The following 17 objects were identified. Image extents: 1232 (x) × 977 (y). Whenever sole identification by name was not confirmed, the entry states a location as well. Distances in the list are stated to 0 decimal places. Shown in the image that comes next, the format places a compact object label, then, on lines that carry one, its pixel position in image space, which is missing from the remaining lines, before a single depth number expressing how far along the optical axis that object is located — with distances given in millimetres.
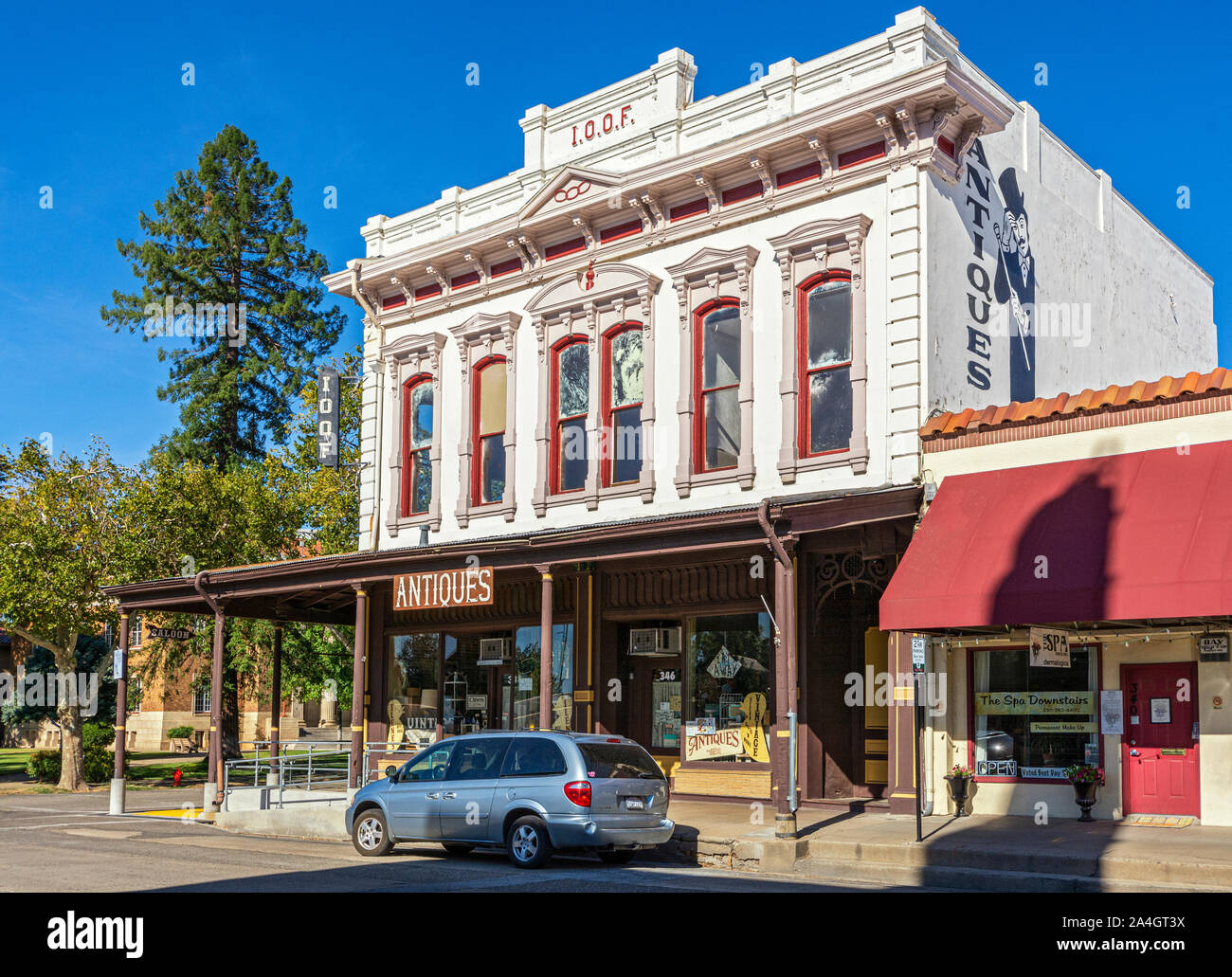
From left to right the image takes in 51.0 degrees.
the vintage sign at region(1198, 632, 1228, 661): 15734
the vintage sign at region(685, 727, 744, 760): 20250
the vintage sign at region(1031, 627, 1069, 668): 15336
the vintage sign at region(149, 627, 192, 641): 25400
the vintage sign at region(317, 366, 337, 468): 25609
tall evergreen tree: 44562
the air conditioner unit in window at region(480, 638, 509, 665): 23766
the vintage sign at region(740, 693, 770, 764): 19891
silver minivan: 14547
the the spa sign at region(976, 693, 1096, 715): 16891
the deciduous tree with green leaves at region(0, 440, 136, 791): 31031
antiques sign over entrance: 20266
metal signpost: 14539
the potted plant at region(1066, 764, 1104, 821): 16188
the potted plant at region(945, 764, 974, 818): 16984
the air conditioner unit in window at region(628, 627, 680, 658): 21328
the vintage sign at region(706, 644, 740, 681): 20500
